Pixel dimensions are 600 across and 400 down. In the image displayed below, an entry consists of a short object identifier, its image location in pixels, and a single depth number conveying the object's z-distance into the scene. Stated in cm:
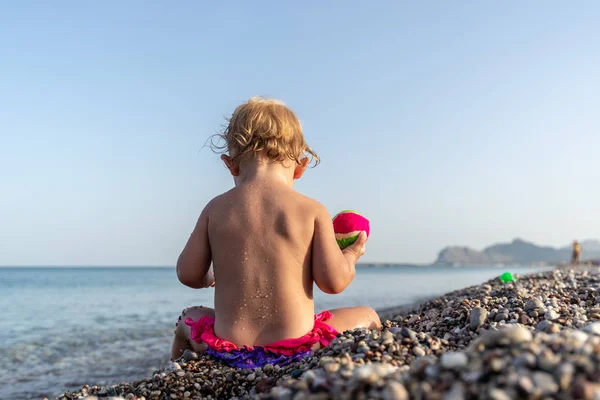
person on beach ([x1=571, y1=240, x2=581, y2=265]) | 2635
